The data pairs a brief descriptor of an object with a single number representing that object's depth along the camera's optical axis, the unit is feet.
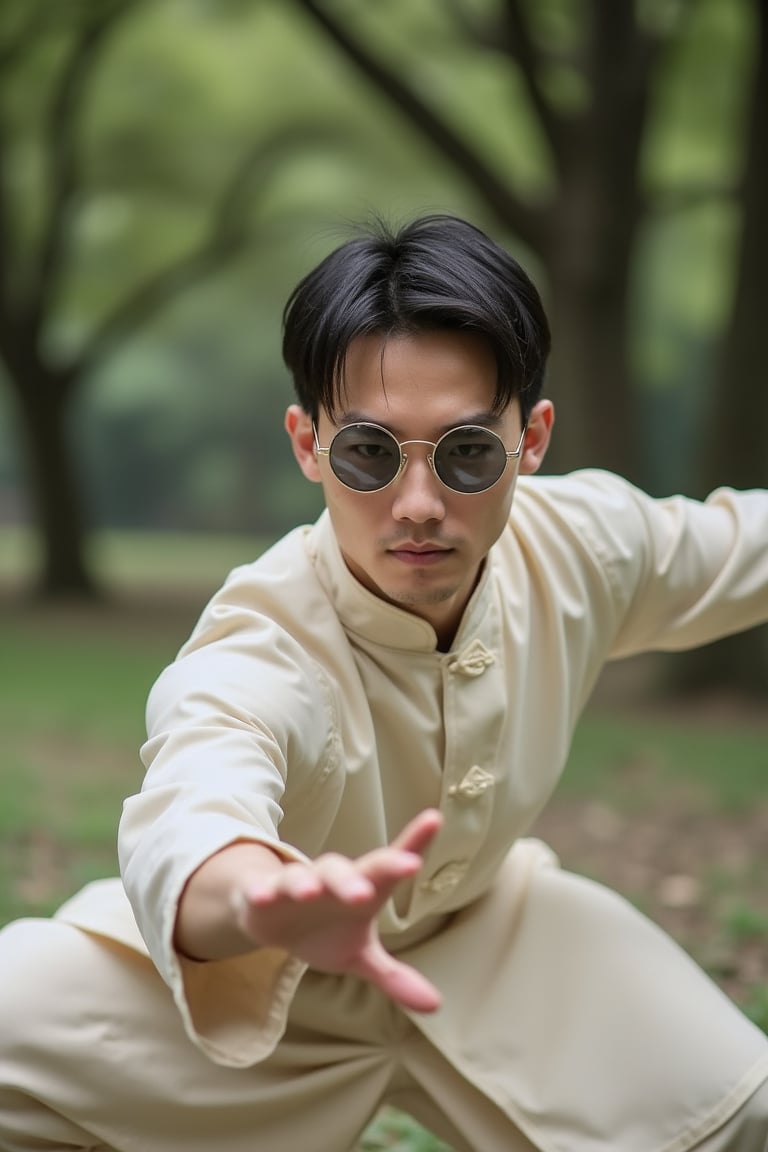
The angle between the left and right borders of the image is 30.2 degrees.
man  8.16
